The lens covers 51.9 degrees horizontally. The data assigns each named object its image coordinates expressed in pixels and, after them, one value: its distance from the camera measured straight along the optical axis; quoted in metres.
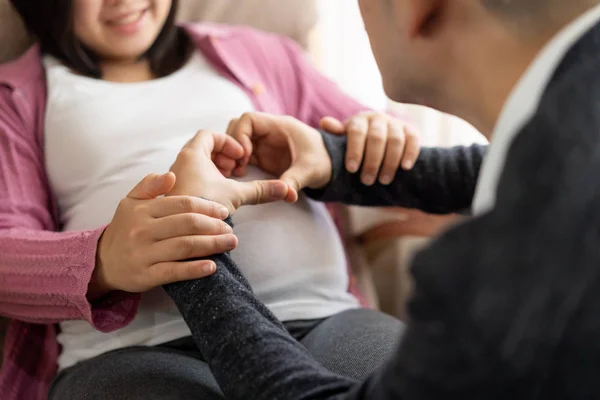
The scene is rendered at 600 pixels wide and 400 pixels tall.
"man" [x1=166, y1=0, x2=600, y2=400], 0.30
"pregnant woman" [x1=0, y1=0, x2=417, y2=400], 0.64
